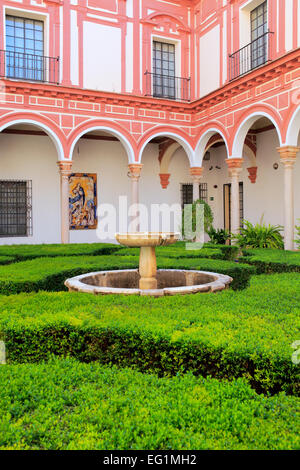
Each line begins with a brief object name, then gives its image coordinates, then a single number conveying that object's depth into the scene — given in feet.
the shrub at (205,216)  38.96
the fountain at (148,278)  14.32
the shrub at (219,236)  42.22
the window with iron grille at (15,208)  44.60
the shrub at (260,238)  35.25
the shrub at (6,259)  23.64
